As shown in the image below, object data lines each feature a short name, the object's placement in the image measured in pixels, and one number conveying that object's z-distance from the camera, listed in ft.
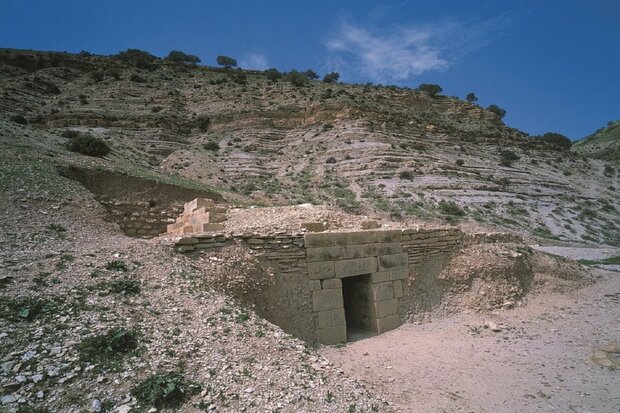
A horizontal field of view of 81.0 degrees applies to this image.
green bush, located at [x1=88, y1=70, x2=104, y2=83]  149.82
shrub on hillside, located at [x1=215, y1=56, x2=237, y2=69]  227.20
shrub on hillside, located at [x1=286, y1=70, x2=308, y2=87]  176.24
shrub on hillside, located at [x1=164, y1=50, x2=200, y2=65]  216.95
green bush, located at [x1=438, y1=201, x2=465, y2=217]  87.02
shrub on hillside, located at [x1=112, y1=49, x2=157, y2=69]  176.88
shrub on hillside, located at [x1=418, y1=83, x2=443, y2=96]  207.76
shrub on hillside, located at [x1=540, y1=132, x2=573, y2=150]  214.24
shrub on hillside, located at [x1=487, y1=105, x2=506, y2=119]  229.45
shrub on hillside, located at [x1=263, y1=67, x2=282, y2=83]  195.31
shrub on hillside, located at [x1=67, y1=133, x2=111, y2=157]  66.59
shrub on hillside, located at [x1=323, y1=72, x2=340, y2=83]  216.33
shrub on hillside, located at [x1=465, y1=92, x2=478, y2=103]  230.75
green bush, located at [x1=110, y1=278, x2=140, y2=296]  20.47
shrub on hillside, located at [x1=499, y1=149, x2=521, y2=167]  123.98
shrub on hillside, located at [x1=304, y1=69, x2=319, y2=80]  237.98
